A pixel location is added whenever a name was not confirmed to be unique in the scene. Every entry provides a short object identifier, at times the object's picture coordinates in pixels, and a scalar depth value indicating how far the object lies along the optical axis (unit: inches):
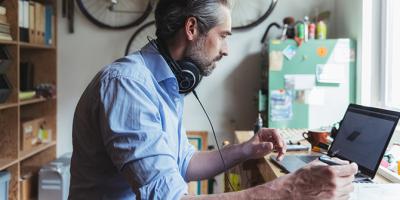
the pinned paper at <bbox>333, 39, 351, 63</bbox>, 96.2
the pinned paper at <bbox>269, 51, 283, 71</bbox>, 97.6
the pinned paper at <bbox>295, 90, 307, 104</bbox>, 99.2
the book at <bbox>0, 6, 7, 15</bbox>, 92.4
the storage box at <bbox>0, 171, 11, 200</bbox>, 94.0
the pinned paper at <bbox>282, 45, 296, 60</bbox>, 97.5
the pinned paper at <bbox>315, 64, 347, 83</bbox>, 97.1
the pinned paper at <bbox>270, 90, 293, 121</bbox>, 99.0
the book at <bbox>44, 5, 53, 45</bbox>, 113.0
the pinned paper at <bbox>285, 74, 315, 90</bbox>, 98.5
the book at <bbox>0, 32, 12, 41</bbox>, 91.3
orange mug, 69.2
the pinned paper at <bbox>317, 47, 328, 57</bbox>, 97.0
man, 32.9
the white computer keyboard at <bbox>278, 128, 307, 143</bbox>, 78.1
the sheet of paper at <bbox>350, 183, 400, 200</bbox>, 41.6
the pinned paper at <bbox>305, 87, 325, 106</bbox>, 98.8
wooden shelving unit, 96.3
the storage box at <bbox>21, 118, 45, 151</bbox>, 105.8
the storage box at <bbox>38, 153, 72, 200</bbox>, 105.6
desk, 52.7
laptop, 50.5
